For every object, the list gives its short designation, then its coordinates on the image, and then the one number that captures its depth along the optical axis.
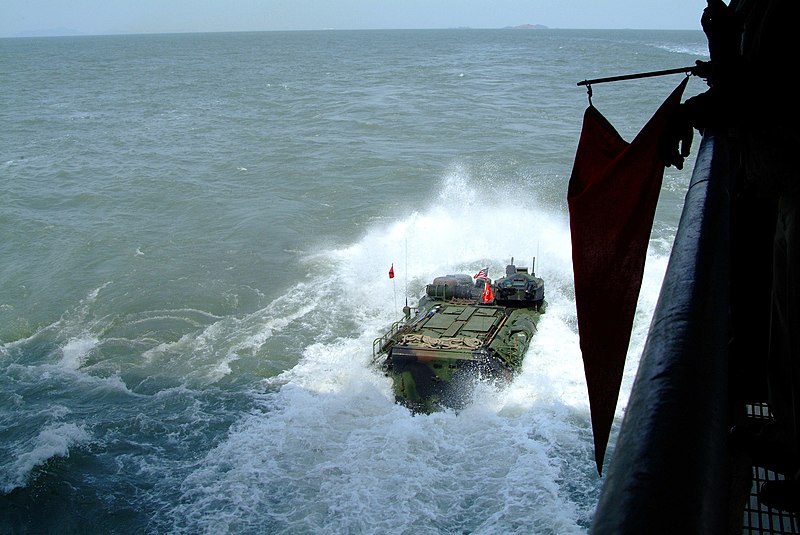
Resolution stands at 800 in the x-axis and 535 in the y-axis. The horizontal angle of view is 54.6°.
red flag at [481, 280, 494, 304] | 26.62
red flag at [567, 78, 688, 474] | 4.93
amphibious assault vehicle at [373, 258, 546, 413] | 20.91
